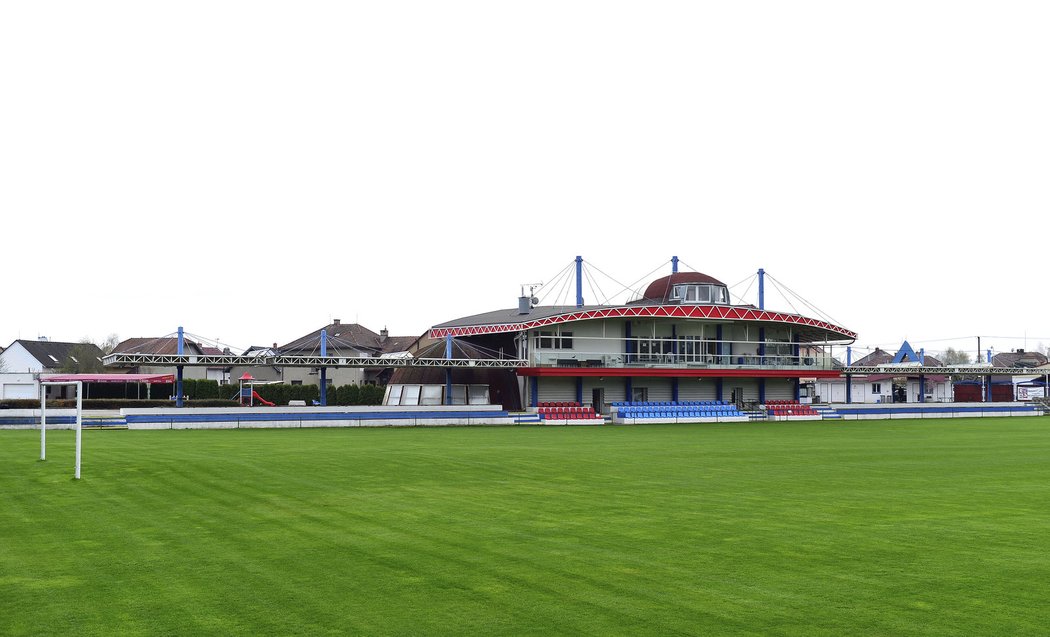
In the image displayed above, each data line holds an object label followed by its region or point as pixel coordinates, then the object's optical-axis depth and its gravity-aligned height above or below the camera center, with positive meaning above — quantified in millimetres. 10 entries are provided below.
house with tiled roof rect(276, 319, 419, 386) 89312 +1855
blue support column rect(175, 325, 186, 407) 51719 -994
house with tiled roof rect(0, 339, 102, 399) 97400 +1263
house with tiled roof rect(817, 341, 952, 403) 102562 -2995
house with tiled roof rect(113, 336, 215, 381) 91438 +1924
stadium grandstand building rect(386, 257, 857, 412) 63406 +828
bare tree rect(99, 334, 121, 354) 114825 +3132
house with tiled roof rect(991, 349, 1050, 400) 107281 -2733
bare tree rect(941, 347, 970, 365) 192750 +531
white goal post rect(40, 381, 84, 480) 22009 -1177
